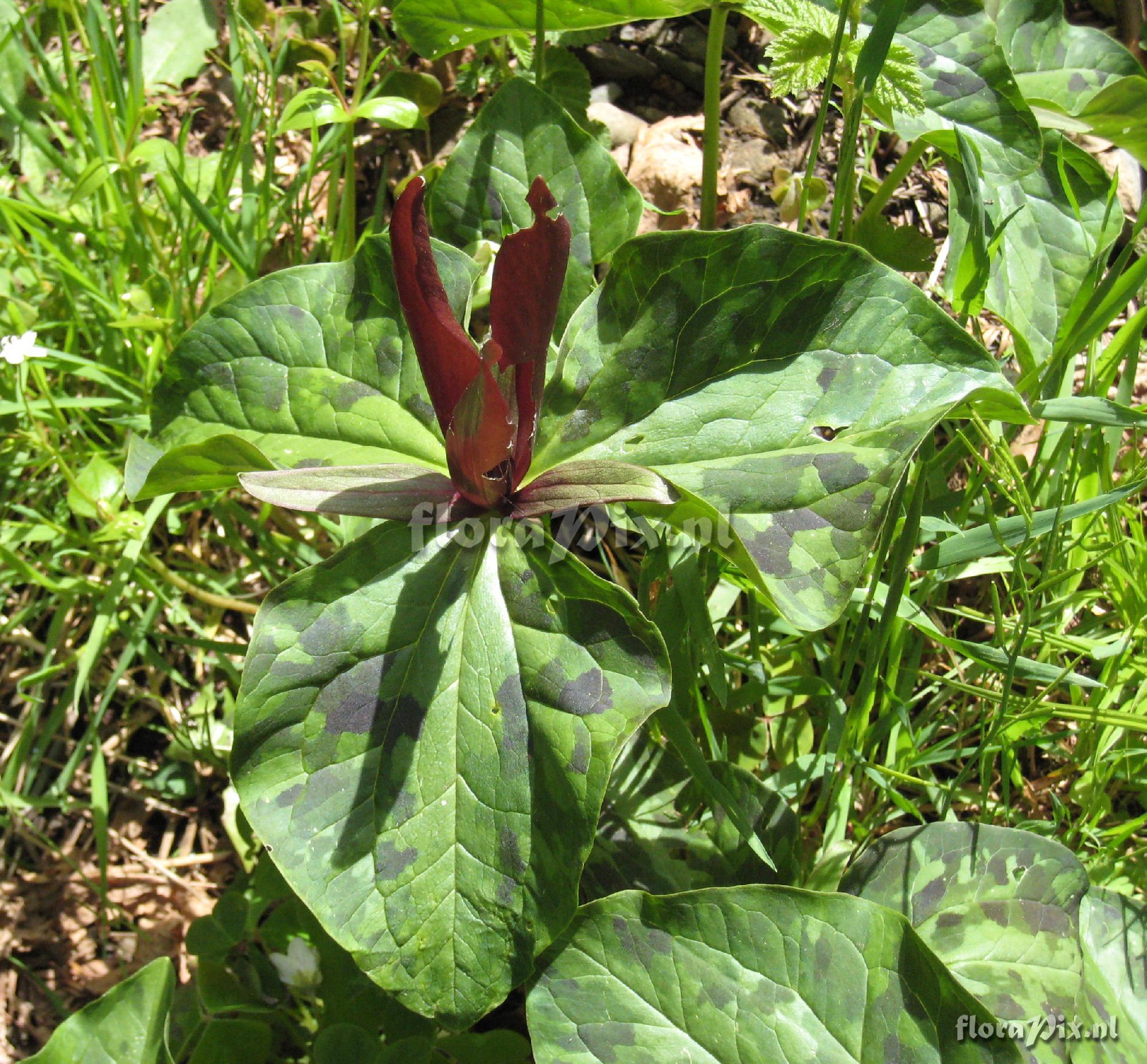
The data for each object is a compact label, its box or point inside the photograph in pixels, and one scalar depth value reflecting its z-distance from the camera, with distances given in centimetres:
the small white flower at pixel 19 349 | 61
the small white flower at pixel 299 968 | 59
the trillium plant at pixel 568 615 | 52
